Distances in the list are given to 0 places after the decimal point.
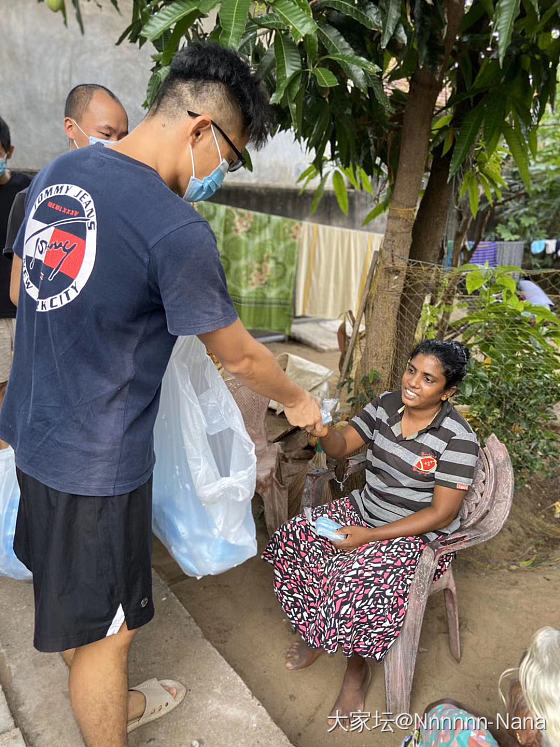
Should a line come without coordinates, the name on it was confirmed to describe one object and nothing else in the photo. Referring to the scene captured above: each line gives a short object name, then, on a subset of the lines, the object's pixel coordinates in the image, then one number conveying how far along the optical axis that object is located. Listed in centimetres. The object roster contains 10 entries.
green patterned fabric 606
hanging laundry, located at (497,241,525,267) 1050
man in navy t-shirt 106
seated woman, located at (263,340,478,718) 178
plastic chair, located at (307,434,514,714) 179
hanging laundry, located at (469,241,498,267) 1015
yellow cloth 652
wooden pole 285
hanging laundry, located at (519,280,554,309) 426
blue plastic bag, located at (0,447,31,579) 165
